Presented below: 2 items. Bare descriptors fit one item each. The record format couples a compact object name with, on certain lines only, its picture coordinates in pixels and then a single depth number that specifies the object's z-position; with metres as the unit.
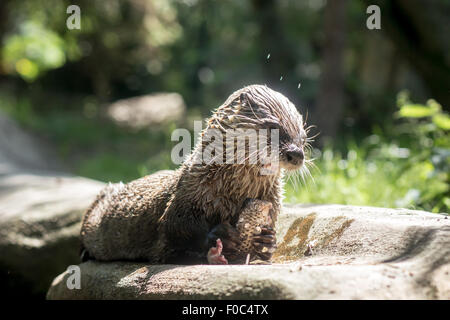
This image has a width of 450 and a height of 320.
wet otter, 3.44
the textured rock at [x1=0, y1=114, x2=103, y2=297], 5.56
